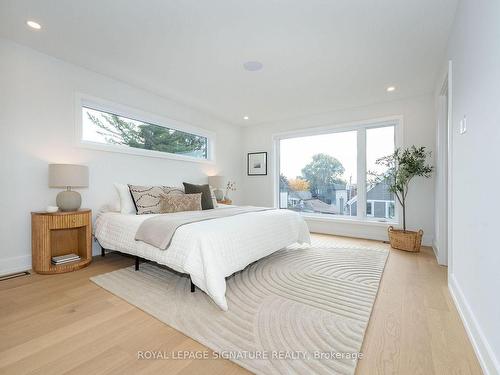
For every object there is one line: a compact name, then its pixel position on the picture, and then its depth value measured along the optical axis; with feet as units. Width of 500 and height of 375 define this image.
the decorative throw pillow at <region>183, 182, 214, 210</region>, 11.85
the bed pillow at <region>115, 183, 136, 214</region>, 9.96
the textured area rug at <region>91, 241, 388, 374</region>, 4.48
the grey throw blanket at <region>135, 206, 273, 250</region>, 7.06
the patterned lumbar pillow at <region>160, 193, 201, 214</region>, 10.18
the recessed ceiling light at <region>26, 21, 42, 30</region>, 7.41
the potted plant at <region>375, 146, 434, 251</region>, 11.41
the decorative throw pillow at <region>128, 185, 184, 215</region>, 9.95
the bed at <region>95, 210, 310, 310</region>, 6.38
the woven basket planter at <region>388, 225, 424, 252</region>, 11.29
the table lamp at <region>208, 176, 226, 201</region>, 15.48
